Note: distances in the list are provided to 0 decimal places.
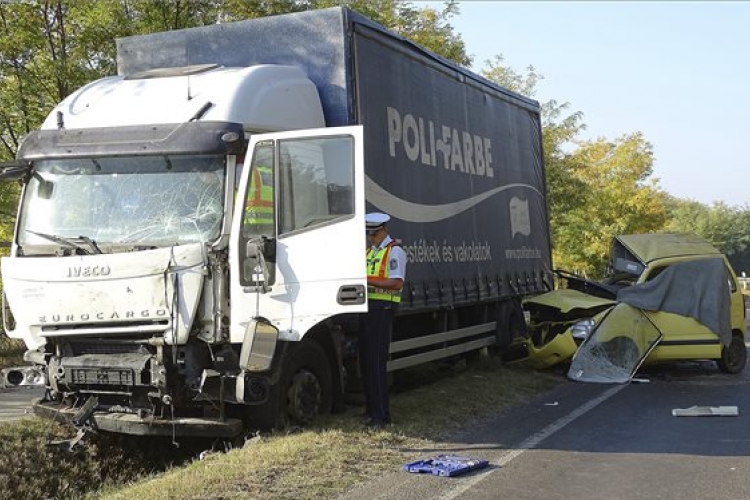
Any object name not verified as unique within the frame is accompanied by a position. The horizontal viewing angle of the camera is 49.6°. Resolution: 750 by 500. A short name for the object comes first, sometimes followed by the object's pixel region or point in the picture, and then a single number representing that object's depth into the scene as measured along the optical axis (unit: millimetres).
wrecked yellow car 11047
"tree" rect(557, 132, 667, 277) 30500
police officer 7250
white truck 6535
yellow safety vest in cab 6609
